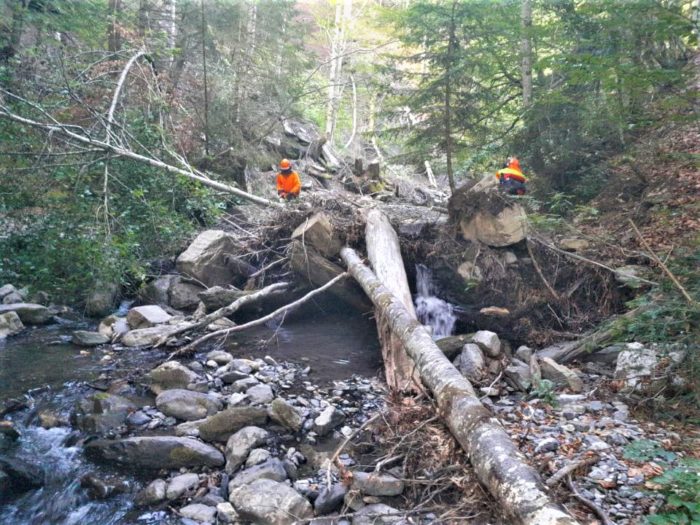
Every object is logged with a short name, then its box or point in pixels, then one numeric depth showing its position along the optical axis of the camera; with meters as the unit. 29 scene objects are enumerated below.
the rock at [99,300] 8.45
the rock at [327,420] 5.00
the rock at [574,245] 7.40
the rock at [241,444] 4.37
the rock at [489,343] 6.30
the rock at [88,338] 7.13
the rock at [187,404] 5.14
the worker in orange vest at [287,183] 10.09
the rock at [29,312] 7.71
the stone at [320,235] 8.27
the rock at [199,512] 3.64
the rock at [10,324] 7.23
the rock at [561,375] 5.30
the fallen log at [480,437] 2.76
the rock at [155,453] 4.34
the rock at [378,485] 3.78
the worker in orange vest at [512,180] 8.09
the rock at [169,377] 5.73
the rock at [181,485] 3.94
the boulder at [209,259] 9.00
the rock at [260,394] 5.47
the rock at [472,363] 5.88
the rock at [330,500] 3.68
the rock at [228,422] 4.75
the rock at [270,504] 3.53
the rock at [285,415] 5.02
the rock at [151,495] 3.88
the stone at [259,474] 4.02
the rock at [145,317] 7.68
